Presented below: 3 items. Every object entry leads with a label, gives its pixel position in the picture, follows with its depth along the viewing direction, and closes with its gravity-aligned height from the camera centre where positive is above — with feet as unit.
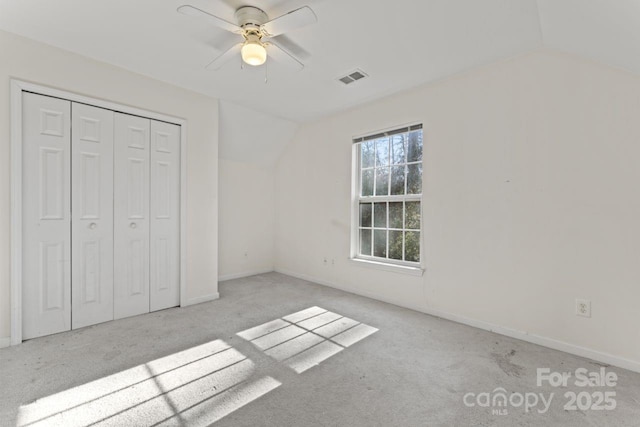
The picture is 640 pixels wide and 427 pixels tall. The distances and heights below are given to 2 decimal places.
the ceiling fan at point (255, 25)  6.01 +4.20
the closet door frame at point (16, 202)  7.70 +0.19
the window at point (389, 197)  11.09 +0.64
